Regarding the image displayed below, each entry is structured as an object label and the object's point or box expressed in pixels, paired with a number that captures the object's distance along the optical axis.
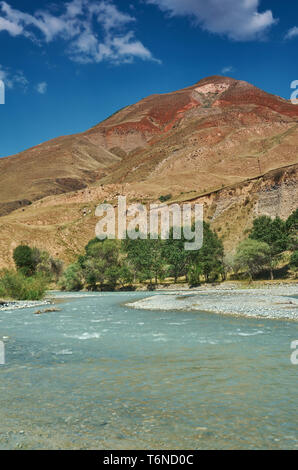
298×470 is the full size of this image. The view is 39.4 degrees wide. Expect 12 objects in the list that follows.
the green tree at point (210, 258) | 60.25
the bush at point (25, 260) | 75.56
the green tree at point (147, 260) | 66.00
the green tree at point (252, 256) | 54.84
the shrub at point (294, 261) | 51.55
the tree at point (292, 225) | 60.25
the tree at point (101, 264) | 66.75
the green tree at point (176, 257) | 64.75
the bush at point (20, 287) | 39.48
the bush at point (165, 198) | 107.94
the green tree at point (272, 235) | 56.59
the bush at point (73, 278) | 68.66
